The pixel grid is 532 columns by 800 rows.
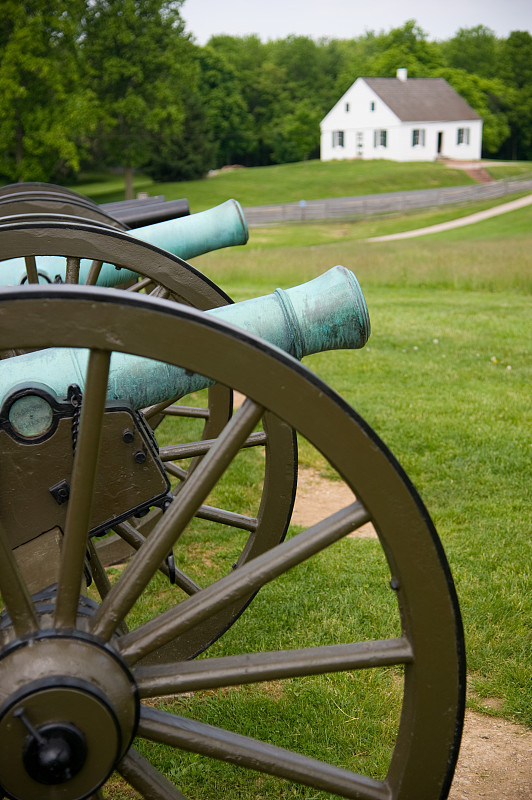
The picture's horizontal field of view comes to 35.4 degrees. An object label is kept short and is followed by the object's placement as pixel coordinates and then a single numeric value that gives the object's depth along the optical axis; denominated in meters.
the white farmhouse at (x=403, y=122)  52.03
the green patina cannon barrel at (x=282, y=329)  2.19
